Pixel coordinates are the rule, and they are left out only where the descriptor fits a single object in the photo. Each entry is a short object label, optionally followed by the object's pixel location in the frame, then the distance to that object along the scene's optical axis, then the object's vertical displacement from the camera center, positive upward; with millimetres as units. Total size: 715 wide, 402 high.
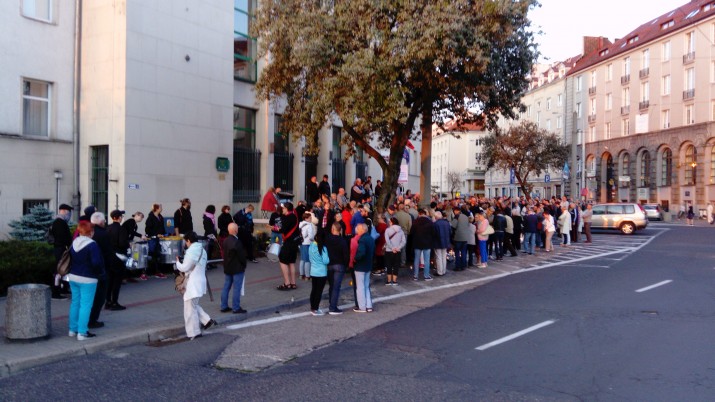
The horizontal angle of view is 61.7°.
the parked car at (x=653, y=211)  48778 -614
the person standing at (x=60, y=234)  10781 -620
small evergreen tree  15555 -667
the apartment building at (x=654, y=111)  51562 +9019
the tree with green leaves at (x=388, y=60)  14133 +3596
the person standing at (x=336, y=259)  10734 -1030
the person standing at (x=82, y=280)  8453 -1147
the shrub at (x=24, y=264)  11219 -1222
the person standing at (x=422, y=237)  14820 -864
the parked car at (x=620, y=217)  31250 -730
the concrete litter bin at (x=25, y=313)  8133 -1553
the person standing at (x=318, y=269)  10664 -1206
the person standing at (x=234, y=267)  10367 -1144
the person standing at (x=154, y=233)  13898 -763
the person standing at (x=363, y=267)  10992 -1212
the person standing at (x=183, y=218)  15178 -443
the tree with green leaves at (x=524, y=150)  50531 +4513
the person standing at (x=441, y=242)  15281 -1019
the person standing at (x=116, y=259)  10351 -1012
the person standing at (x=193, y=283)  8914 -1241
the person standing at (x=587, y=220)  26000 -734
